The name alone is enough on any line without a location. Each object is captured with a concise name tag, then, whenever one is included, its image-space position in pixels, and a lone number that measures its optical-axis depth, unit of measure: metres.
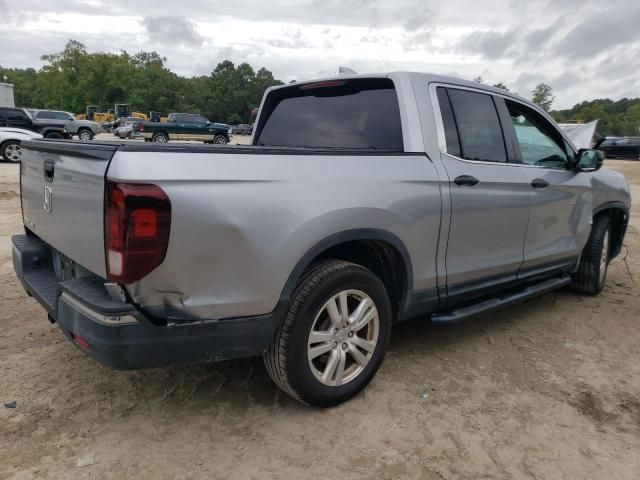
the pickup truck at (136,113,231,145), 27.84
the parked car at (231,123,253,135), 61.93
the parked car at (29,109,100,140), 27.67
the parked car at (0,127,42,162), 14.26
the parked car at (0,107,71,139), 18.64
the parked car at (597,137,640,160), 31.36
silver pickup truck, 2.09
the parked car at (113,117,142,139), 27.52
